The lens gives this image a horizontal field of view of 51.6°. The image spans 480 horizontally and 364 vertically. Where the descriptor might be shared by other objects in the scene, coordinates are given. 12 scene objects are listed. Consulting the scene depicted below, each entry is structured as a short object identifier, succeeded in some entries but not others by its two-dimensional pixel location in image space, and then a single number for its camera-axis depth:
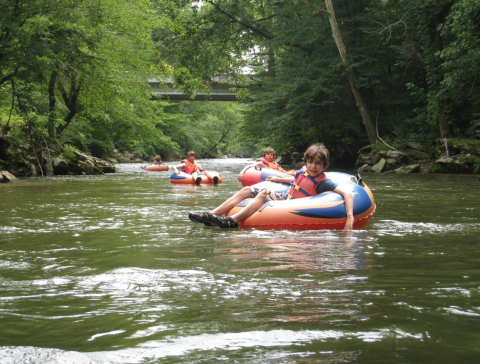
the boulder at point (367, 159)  20.95
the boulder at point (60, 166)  19.30
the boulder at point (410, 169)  18.82
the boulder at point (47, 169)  19.25
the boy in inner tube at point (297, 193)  6.19
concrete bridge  35.82
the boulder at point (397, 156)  20.11
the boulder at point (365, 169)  20.90
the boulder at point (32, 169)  18.12
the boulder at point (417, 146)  20.19
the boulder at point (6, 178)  14.50
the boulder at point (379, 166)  20.03
